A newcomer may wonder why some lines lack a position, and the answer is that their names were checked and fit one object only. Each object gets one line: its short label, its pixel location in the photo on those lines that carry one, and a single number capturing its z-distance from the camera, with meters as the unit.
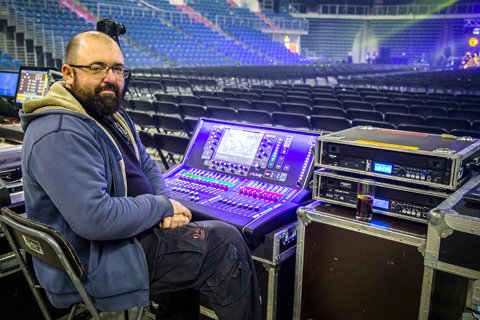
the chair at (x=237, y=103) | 5.93
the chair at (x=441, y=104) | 5.88
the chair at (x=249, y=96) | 6.77
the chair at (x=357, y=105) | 5.63
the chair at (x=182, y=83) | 9.30
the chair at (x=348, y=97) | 6.73
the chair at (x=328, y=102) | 5.97
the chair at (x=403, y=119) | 4.54
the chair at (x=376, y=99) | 6.46
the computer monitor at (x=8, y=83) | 3.45
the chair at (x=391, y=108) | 5.41
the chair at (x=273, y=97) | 6.69
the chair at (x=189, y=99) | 6.34
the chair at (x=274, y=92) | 7.40
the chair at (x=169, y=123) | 4.70
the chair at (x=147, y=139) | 4.02
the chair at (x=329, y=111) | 5.24
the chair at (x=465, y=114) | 4.98
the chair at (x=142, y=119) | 4.97
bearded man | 1.26
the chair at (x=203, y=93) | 7.15
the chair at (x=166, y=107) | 5.66
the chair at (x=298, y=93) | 7.16
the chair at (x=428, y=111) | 5.13
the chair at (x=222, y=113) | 5.24
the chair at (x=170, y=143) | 3.71
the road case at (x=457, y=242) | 1.36
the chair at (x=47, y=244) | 1.23
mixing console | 1.82
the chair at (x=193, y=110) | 5.43
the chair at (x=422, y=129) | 3.71
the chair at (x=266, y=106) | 5.83
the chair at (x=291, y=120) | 4.85
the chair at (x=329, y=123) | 4.53
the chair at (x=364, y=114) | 4.88
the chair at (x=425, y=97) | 6.60
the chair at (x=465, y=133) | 3.77
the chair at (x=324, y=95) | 7.04
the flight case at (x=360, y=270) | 1.57
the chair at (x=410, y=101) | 5.97
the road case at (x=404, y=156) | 1.52
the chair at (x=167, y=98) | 6.61
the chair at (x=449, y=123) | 4.30
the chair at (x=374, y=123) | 3.99
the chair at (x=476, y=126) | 4.18
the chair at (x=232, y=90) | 8.00
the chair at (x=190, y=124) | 4.53
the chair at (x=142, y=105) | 6.05
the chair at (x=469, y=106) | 5.36
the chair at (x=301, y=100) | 6.31
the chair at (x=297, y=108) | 5.60
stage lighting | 26.73
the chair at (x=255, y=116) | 5.07
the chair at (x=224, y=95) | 7.04
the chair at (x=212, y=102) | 6.17
